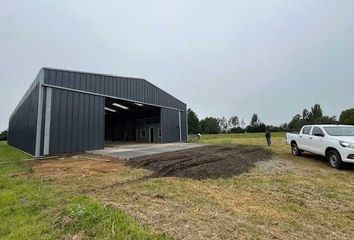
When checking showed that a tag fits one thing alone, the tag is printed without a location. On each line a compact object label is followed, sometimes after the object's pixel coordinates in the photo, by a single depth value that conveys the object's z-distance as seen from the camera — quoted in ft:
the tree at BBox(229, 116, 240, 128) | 376.93
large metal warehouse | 51.49
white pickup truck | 30.42
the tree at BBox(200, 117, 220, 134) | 281.19
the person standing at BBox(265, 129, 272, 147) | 61.97
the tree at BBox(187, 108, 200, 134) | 250.98
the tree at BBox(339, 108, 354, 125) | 172.54
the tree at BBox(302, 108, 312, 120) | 270.46
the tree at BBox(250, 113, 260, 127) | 332.43
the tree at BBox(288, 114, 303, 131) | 262.65
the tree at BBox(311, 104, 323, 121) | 258.78
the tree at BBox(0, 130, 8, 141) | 223.22
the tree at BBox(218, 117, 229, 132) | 370.20
